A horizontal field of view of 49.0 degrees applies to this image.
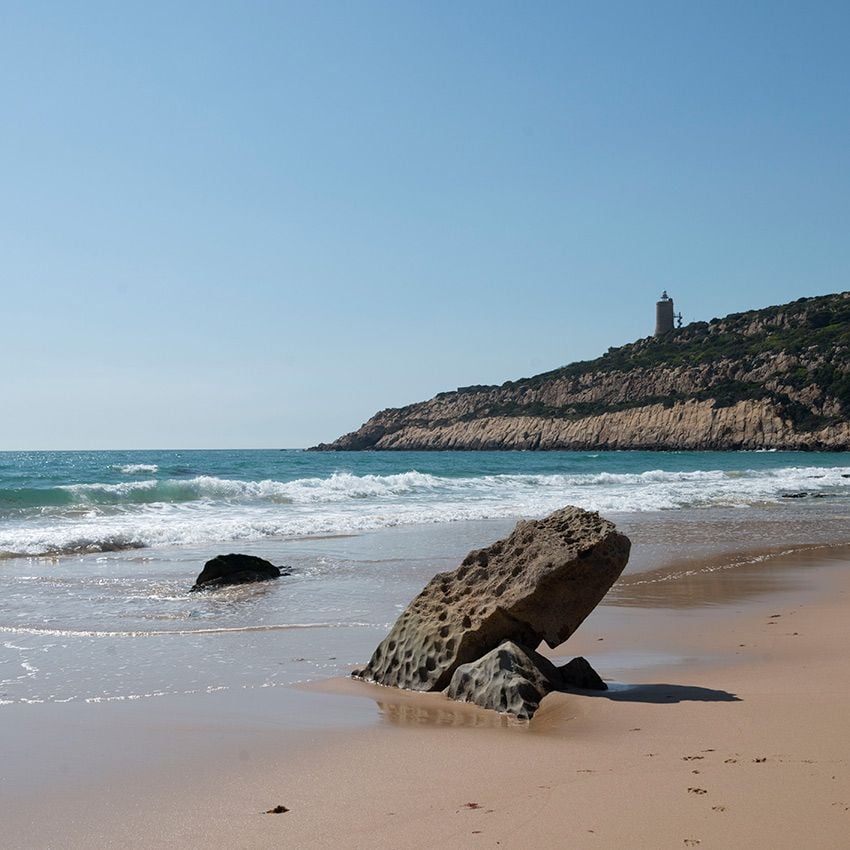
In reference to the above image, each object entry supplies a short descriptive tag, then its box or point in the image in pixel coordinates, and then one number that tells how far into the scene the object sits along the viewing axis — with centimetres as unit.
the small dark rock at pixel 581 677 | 577
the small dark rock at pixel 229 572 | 1123
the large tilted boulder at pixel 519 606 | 604
